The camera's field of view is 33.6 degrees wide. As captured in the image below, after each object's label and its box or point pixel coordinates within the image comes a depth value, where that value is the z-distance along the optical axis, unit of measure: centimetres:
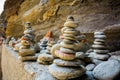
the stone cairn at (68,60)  84
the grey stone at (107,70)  87
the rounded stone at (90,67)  105
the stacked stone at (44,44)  200
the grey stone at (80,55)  105
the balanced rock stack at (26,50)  135
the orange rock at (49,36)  196
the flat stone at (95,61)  117
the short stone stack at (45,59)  120
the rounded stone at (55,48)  96
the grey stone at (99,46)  131
